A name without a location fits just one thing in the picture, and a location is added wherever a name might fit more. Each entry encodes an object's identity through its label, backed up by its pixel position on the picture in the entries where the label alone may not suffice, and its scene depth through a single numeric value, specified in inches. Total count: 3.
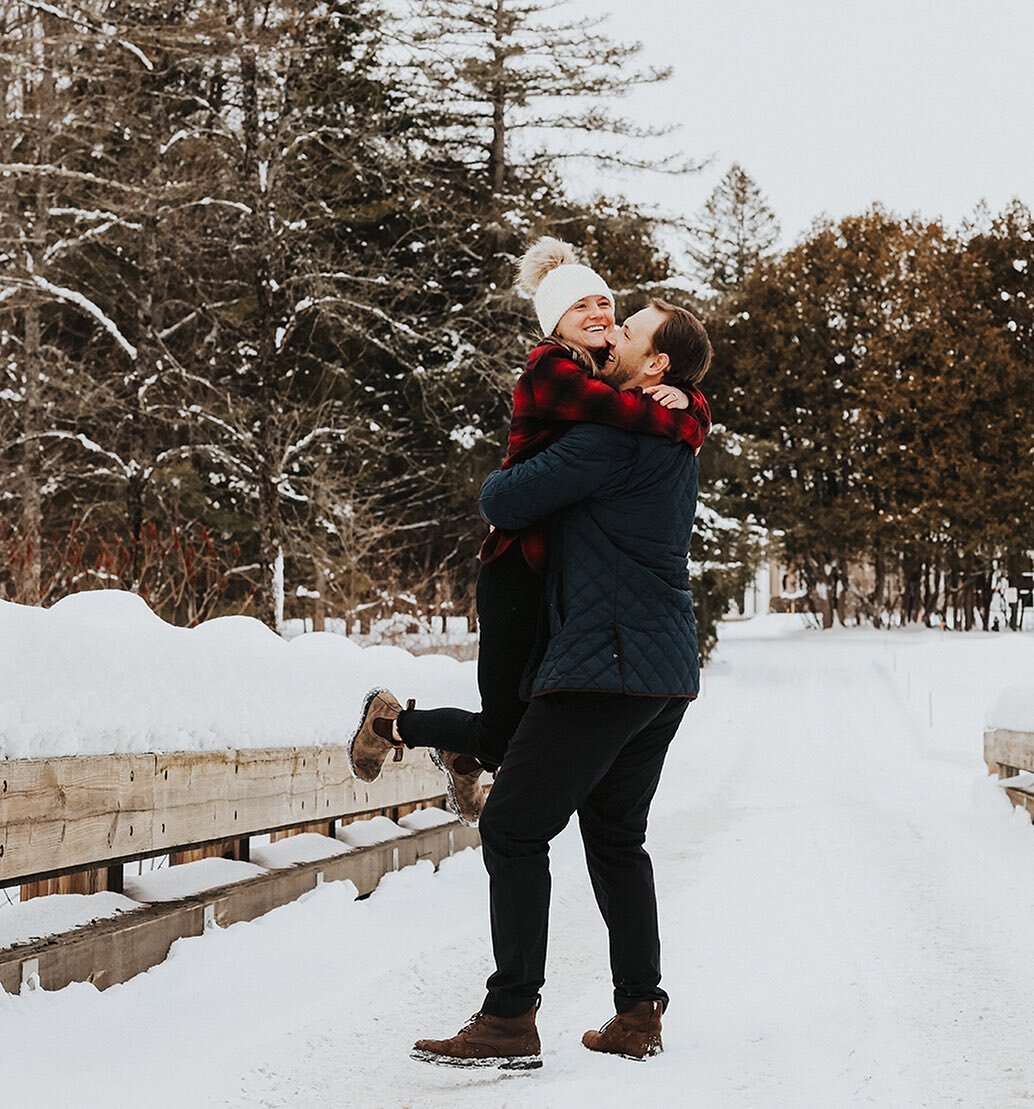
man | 140.7
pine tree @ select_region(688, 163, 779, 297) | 2172.7
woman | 145.9
